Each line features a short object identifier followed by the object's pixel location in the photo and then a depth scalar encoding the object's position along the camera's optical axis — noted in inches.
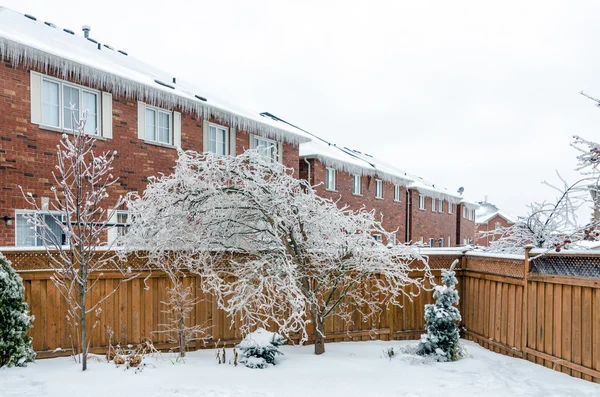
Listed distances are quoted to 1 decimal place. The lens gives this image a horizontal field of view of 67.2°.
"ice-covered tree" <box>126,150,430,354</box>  246.5
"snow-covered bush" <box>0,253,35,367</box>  210.4
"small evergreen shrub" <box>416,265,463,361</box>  253.6
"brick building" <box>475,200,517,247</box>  1817.2
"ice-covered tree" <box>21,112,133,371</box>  216.2
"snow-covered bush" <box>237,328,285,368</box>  232.5
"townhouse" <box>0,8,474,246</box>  350.9
